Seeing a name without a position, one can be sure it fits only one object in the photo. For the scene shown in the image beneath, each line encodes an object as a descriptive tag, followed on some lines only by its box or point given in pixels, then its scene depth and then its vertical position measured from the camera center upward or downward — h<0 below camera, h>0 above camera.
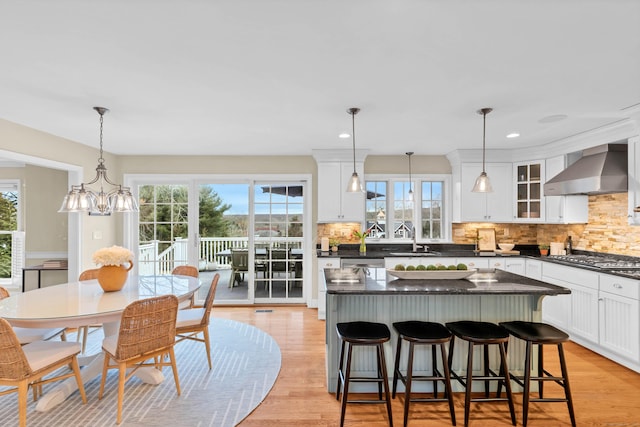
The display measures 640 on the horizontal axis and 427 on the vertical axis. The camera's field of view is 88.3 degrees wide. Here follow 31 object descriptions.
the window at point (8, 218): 4.98 -0.04
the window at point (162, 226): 5.19 -0.16
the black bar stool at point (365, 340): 2.17 -0.82
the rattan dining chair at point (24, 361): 1.98 -0.96
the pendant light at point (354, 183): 3.09 +0.31
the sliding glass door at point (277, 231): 5.25 -0.24
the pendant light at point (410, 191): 5.22 +0.40
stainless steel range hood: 3.46 +0.48
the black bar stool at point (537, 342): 2.19 -0.82
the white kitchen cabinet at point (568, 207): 4.23 +0.13
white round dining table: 2.24 -0.68
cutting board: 4.58 -0.50
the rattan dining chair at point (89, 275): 3.57 -0.65
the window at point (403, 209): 5.20 +0.12
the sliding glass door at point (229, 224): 5.22 -0.13
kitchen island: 2.64 -0.77
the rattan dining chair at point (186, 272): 3.79 -0.65
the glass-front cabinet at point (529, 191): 4.55 +0.37
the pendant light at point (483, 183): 3.00 +0.31
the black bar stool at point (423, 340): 2.20 -0.83
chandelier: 2.69 +0.13
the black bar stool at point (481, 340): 2.20 -0.83
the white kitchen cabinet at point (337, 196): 4.85 +0.30
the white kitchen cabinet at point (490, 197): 4.83 +0.29
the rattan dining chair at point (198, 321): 2.96 -0.96
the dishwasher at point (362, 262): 4.51 -0.63
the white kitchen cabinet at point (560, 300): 3.57 -0.94
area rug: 2.30 -1.42
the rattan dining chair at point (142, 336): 2.26 -0.87
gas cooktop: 3.12 -0.50
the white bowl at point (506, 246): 4.71 -0.42
